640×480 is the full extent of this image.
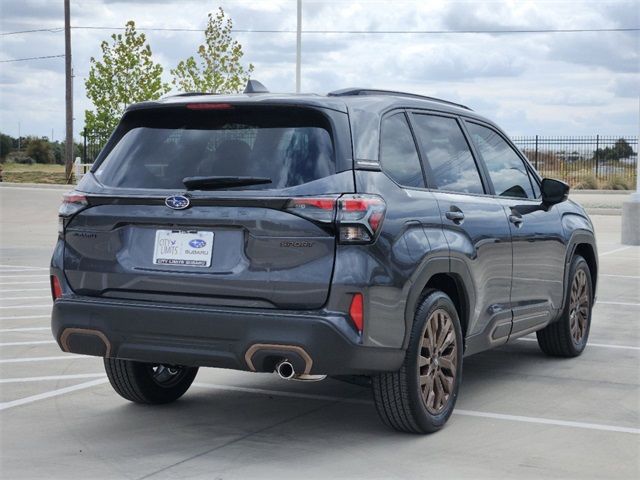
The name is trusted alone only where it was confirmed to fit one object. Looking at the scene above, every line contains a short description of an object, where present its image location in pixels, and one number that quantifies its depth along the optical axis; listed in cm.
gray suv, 534
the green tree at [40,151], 6738
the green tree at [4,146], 6544
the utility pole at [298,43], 3019
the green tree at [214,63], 4906
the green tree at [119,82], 5106
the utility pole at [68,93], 4862
